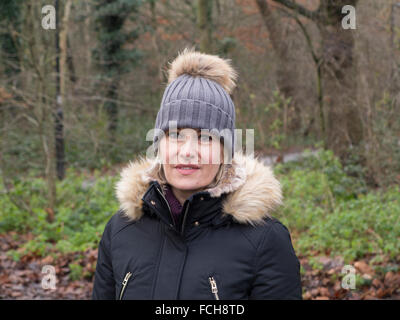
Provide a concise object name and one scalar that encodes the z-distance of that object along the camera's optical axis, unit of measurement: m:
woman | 2.12
